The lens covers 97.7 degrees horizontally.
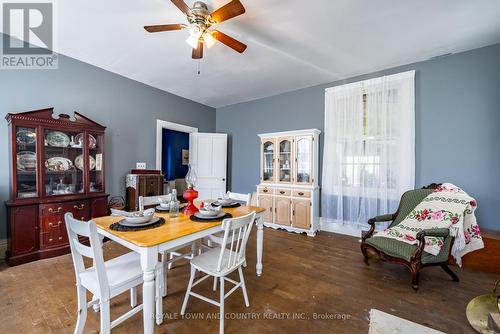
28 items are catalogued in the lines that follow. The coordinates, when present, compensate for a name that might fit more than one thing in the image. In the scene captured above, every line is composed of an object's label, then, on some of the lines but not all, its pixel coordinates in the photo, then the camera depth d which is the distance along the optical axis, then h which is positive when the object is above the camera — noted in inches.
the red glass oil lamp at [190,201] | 78.5 -13.2
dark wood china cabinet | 97.9 -7.3
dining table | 51.5 -18.5
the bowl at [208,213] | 73.8 -16.0
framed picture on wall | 205.9 +8.1
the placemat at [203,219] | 69.9 -17.5
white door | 189.3 +4.1
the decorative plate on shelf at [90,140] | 118.5 +13.8
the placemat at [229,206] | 94.6 -17.6
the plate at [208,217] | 72.5 -17.0
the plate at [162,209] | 82.8 -16.5
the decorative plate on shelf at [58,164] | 109.9 +0.6
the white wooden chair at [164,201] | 77.7 -15.1
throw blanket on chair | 88.0 -23.9
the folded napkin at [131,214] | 66.4 -15.0
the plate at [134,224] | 61.9 -16.8
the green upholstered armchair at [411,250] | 83.1 -34.5
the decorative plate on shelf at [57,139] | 109.1 +13.5
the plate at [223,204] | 95.0 -16.7
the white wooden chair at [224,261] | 60.5 -30.0
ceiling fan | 69.3 +49.7
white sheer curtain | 124.6 +11.6
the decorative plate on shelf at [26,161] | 101.3 +2.0
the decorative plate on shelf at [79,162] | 119.9 +1.8
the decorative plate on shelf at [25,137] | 100.3 +13.2
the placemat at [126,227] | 59.3 -17.3
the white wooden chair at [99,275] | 49.8 -28.8
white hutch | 148.3 -10.4
